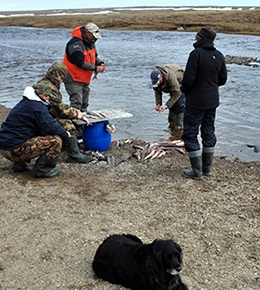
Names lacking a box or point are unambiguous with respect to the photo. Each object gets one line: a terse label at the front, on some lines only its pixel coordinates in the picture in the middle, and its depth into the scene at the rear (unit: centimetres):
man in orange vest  772
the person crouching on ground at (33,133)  578
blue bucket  749
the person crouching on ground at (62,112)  629
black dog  311
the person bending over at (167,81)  766
